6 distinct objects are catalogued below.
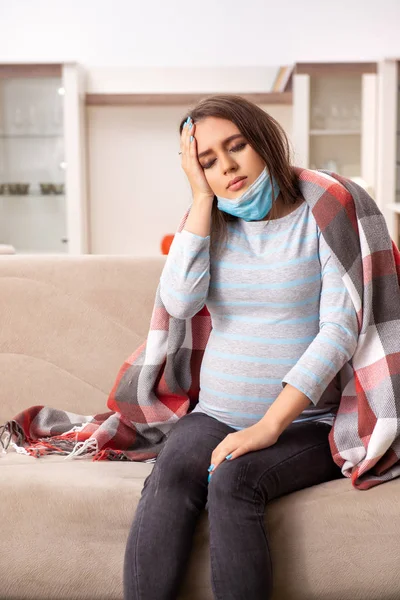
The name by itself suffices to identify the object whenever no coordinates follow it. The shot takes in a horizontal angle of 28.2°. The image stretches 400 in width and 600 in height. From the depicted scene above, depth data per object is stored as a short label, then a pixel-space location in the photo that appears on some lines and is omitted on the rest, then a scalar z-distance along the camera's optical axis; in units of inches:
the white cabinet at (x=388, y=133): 200.2
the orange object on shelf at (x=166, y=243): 180.0
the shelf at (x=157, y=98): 207.2
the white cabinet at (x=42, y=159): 202.4
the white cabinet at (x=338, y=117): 200.5
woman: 52.9
